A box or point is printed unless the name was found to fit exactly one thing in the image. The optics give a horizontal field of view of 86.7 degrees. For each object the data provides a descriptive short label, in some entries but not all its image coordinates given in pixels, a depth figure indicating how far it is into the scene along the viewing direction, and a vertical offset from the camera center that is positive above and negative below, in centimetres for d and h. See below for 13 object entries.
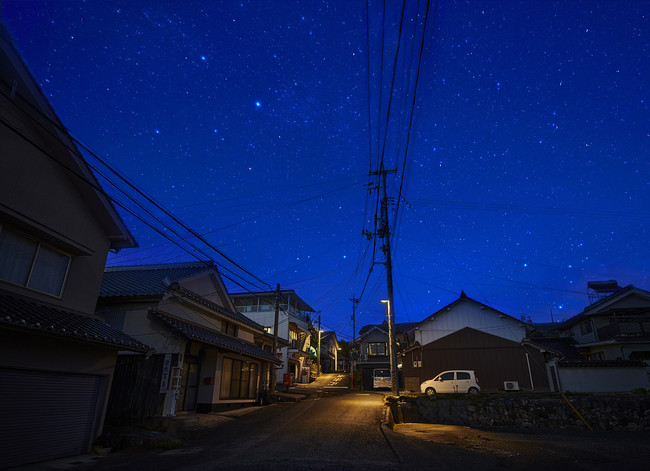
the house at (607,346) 2272 +222
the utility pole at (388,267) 1891 +594
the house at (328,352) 6438 +336
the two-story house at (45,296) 825 +191
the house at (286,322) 3991 +531
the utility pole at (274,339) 2542 +199
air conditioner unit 2653 -91
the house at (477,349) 2842 +189
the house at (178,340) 1334 +119
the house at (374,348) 4608 +293
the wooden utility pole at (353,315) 5947 +916
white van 3490 -77
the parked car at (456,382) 2473 -73
